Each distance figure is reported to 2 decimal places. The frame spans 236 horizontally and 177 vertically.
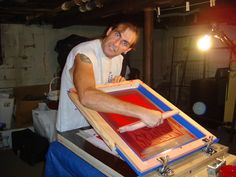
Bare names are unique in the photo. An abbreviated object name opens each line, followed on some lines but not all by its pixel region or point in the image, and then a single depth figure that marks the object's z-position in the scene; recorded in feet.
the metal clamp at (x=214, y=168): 3.42
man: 3.63
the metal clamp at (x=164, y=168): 3.22
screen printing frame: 3.19
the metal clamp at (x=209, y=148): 3.90
